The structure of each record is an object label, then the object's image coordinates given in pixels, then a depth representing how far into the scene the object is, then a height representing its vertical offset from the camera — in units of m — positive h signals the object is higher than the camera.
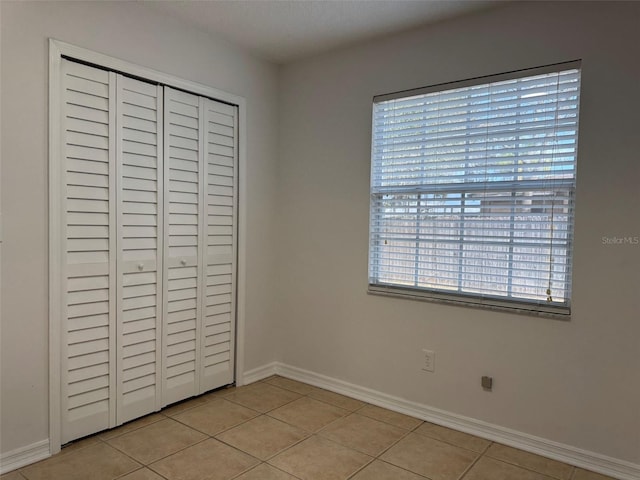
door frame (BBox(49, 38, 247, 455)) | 2.18 +0.06
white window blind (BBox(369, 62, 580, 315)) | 2.32 +0.23
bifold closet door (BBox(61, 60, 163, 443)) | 2.30 -0.16
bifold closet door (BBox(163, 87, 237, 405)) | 2.78 -0.14
